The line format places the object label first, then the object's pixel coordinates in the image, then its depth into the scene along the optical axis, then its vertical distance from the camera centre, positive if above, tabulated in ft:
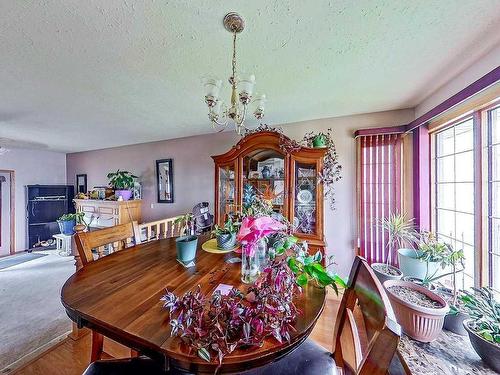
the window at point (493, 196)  4.75 -0.30
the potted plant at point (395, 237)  6.07 -1.81
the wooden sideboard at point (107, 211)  13.22 -1.55
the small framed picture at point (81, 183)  16.97 +0.42
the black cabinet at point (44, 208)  15.51 -1.55
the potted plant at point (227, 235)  4.63 -1.09
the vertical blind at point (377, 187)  7.74 -0.10
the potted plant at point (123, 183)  13.05 +0.29
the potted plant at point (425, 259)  5.56 -2.13
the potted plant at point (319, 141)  7.88 +1.69
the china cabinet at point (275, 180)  7.72 +0.24
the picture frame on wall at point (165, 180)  12.74 +0.45
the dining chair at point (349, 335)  2.17 -2.04
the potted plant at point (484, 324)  3.19 -2.42
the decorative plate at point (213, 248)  4.59 -1.42
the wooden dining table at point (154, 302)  1.92 -1.48
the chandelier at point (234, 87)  3.71 +2.02
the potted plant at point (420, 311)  3.67 -2.31
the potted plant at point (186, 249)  3.86 -1.16
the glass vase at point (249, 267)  3.24 -1.30
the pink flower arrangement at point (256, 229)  2.81 -0.58
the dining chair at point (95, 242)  4.07 -1.16
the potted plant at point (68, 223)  14.47 -2.42
